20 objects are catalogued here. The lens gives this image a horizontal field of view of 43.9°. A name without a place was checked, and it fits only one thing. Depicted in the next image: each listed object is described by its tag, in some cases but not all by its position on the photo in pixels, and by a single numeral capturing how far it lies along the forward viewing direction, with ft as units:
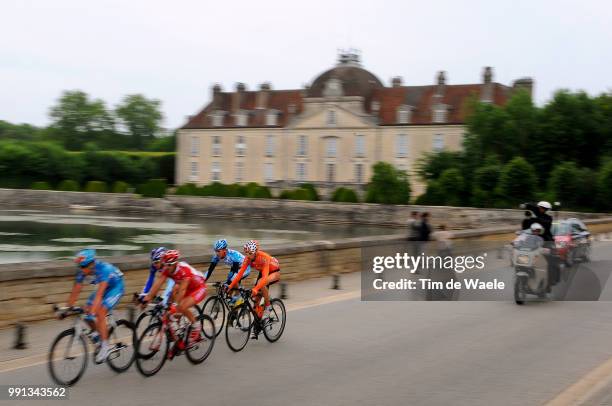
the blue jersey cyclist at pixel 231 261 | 33.65
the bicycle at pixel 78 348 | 26.50
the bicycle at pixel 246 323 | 33.83
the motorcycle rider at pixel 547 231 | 51.21
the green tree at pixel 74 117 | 443.73
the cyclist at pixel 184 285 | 29.09
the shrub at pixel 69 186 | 293.23
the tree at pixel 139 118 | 467.93
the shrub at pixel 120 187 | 289.94
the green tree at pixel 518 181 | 195.31
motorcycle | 48.52
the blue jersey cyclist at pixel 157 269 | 29.09
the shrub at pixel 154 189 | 271.49
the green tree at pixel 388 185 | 228.63
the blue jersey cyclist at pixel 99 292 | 27.14
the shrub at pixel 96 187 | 291.38
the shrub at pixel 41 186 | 293.59
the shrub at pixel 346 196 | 244.01
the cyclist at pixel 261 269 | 33.91
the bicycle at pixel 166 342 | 28.48
